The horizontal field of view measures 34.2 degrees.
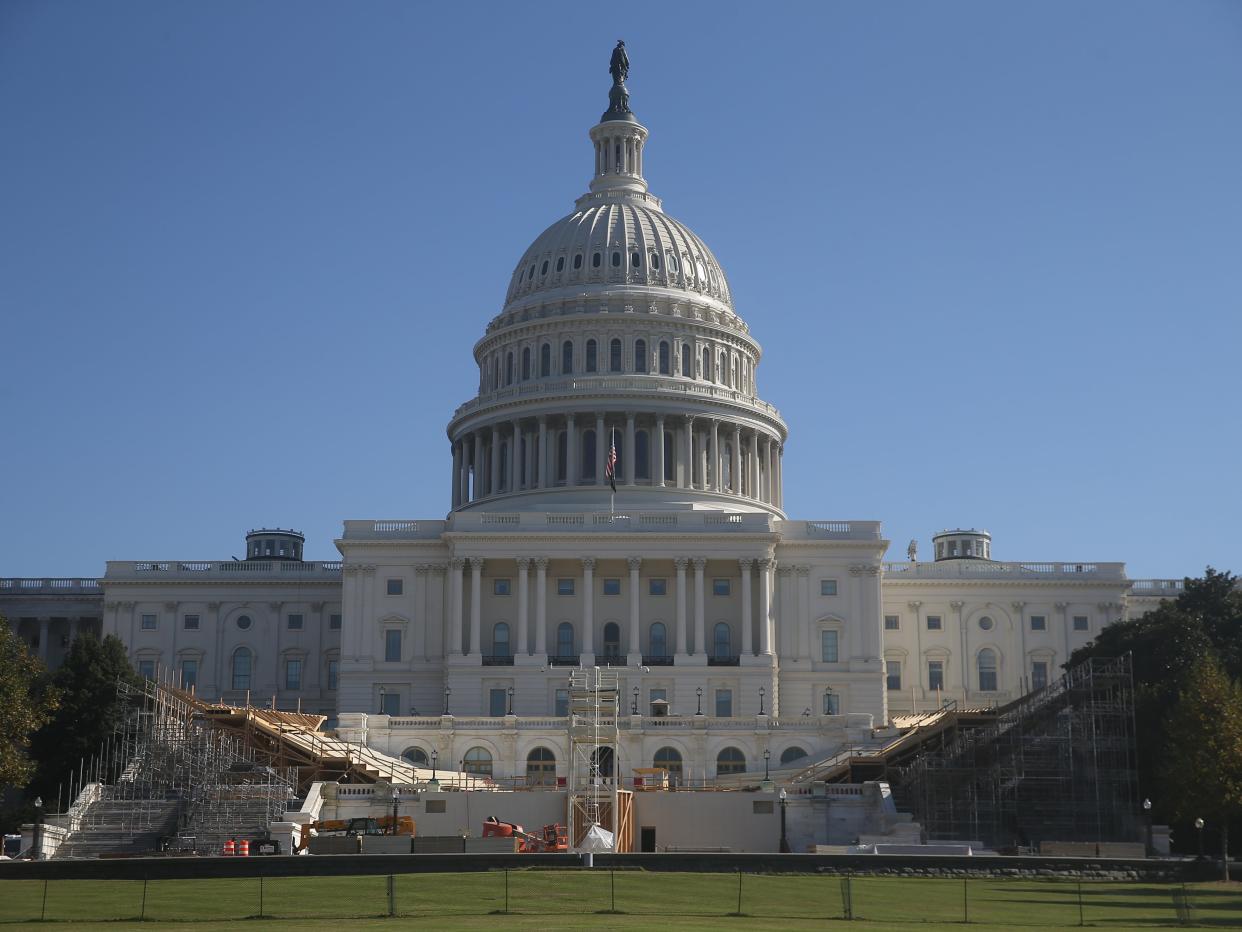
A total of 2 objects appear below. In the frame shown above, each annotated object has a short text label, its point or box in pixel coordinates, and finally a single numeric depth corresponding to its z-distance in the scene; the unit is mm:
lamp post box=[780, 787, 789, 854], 82938
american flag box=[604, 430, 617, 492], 129725
